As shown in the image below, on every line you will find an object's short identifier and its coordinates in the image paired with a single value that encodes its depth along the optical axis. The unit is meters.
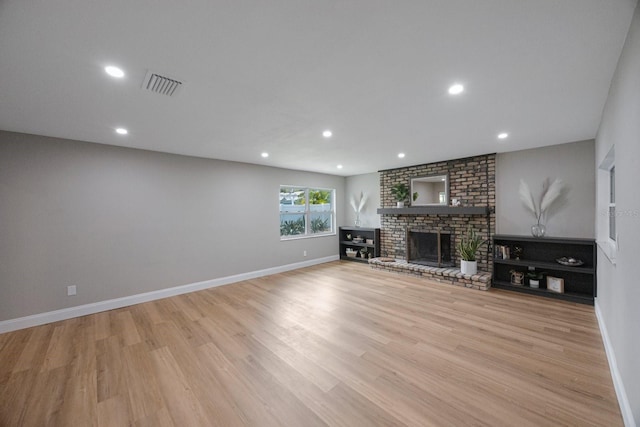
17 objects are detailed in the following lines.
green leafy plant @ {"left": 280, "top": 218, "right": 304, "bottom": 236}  5.88
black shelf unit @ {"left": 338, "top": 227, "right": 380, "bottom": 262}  6.32
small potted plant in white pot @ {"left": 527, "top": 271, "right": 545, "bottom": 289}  3.92
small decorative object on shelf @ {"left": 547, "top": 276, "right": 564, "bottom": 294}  3.72
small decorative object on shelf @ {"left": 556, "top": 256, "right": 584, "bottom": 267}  3.61
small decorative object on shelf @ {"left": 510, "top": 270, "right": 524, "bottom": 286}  4.09
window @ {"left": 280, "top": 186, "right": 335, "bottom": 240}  5.93
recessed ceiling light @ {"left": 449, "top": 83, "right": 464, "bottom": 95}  2.01
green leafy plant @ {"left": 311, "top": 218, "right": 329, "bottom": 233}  6.58
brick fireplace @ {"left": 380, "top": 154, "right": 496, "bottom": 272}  4.63
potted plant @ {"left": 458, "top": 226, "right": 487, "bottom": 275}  4.46
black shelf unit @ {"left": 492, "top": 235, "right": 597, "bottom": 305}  3.56
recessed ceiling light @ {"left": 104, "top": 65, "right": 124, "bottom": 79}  1.73
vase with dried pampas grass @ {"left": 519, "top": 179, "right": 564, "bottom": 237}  3.90
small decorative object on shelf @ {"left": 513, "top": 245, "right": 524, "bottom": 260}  4.24
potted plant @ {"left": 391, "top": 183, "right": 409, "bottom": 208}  5.71
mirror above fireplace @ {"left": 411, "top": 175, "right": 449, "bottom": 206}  5.17
